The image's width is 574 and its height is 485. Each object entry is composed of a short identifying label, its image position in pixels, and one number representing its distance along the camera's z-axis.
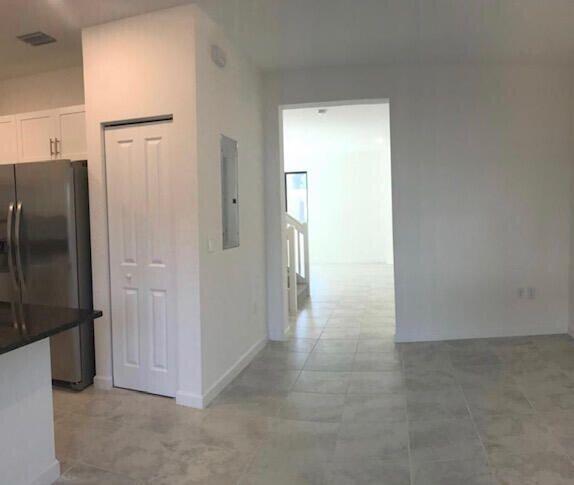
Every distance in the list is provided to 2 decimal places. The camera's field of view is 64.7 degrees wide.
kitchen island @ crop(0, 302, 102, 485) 1.95
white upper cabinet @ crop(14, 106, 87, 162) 3.69
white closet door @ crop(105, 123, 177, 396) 3.16
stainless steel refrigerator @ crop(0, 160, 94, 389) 3.27
